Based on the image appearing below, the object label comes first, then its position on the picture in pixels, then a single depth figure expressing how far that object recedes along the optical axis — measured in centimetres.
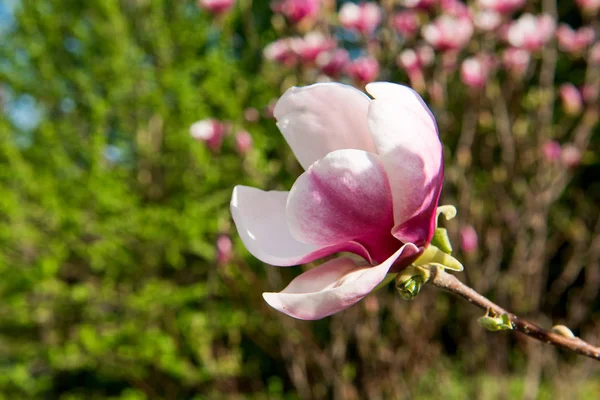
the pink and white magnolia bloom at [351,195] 44
